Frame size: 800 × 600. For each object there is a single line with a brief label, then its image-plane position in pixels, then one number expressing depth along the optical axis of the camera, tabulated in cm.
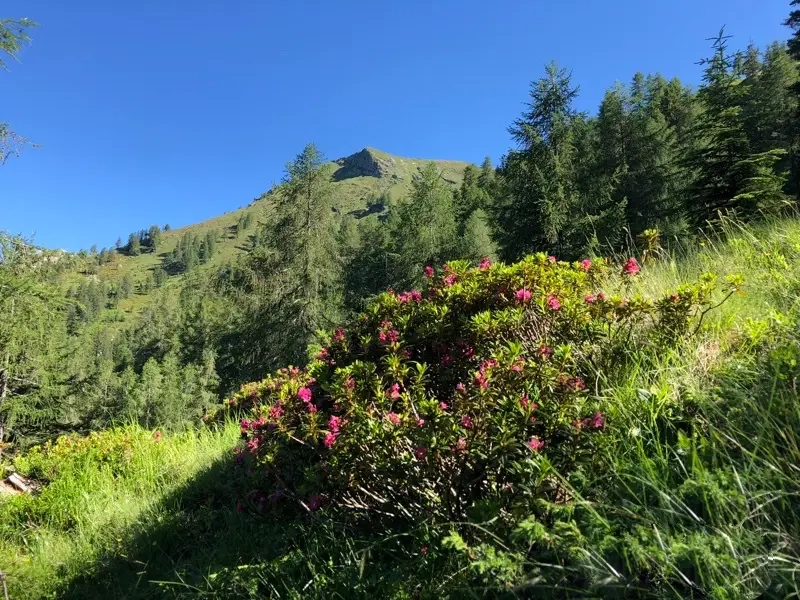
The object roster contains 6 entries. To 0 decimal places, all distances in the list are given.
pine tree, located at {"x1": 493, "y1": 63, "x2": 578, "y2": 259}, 1728
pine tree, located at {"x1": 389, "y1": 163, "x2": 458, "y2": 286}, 2795
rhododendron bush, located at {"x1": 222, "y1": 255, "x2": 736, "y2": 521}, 181
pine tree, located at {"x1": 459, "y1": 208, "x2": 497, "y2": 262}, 2941
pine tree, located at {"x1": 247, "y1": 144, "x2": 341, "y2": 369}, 2211
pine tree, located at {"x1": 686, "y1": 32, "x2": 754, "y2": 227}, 1409
